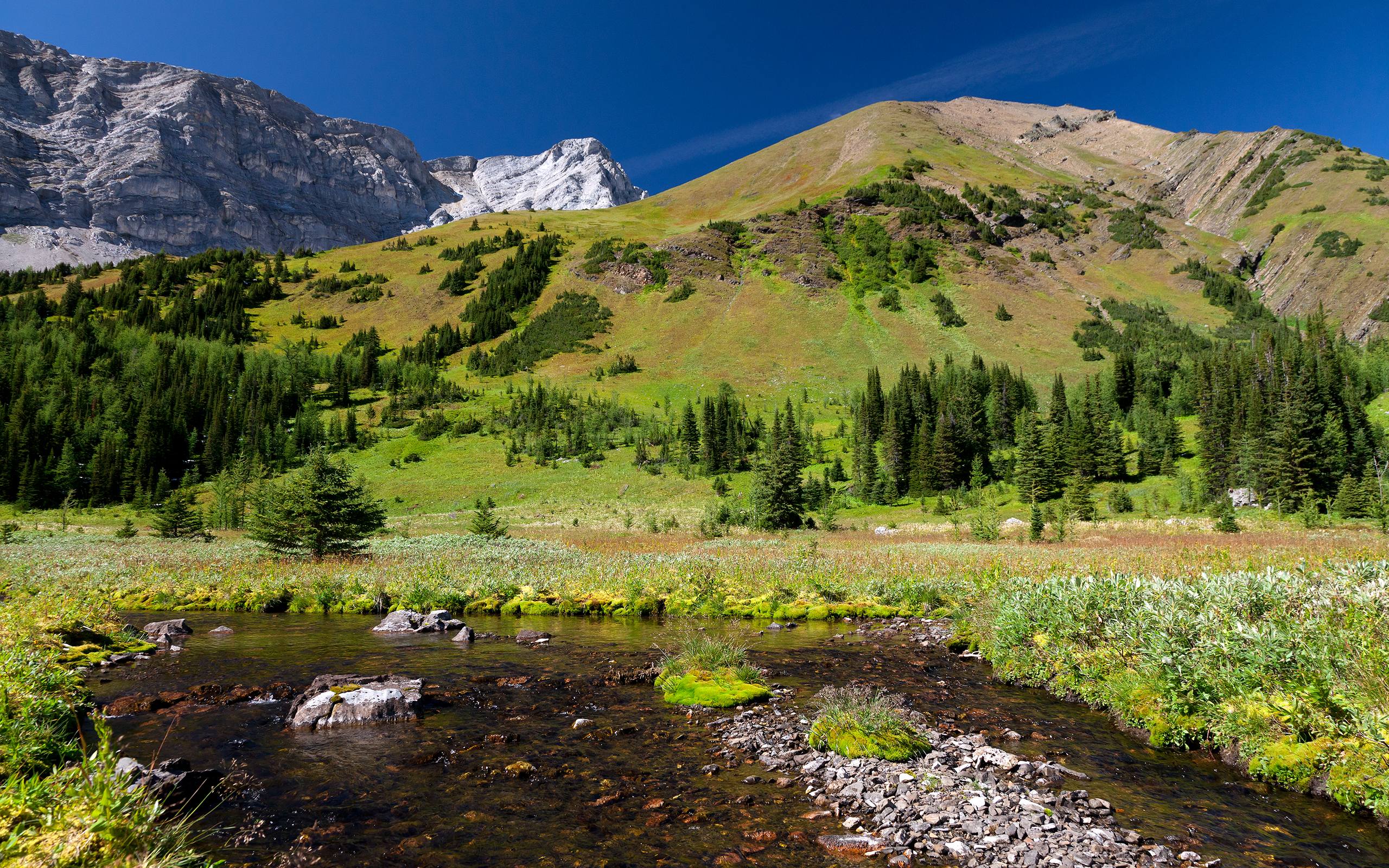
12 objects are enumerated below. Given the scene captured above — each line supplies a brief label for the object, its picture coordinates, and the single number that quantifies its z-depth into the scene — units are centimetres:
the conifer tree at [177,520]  4981
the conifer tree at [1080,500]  5944
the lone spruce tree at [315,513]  3278
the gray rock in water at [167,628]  1791
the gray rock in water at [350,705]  1152
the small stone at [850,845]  750
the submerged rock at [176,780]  750
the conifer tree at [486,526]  4484
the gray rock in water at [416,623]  2041
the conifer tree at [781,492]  5556
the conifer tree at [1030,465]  7244
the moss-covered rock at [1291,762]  879
